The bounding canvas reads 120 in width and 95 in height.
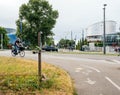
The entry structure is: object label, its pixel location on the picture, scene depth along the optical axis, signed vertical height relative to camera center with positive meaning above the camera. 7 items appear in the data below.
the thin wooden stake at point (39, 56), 4.29 -0.37
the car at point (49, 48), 25.60 -0.57
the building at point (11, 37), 48.77 +3.34
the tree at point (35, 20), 27.64 +5.95
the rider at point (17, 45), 10.68 +0.02
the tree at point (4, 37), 41.61 +2.91
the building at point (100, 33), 45.50 +5.11
